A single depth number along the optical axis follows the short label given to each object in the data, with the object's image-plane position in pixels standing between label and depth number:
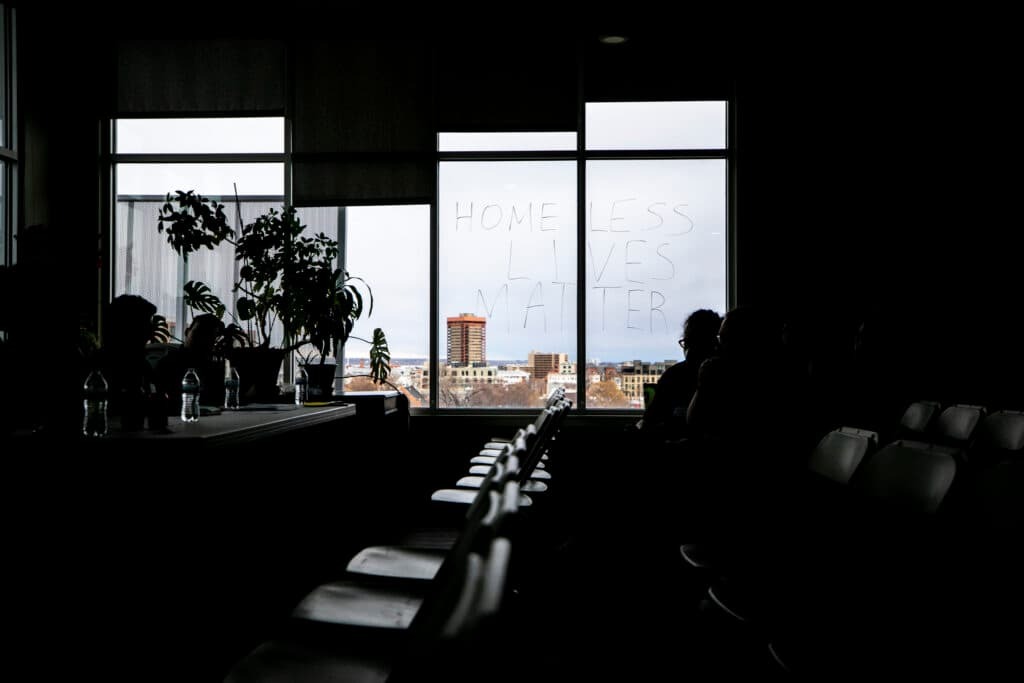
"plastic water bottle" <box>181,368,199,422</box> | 2.80
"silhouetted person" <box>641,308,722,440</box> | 4.66
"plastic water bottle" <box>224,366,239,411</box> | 3.69
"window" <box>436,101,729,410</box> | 6.07
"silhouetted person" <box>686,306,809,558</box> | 2.65
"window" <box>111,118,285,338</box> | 6.18
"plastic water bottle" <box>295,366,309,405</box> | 4.31
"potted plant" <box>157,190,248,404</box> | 3.83
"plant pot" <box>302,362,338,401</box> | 4.31
